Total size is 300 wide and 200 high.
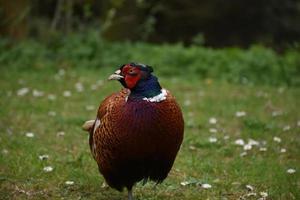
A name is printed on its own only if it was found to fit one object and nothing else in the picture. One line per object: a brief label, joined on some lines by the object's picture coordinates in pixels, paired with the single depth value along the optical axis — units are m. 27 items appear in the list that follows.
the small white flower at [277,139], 14.70
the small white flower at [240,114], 17.14
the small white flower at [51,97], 18.60
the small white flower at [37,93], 19.02
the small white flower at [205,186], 11.40
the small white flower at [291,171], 12.37
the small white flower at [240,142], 14.44
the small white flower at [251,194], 11.11
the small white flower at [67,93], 19.17
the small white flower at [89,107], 17.65
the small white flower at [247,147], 14.09
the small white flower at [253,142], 14.41
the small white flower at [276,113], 17.28
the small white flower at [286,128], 15.73
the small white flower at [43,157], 12.87
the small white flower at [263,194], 11.00
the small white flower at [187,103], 18.37
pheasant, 9.40
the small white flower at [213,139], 14.54
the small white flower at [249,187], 11.47
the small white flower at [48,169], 12.09
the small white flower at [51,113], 16.84
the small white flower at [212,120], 16.45
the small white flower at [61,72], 21.84
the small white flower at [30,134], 14.62
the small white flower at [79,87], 19.83
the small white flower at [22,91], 19.01
